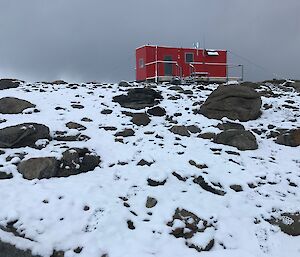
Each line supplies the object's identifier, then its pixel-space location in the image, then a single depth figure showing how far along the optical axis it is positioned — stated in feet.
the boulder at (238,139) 27.73
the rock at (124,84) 50.17
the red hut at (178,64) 59.18
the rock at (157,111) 34.63
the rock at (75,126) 29.63
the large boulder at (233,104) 33.93
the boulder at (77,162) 22.67
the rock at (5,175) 21.49
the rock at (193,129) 30.64
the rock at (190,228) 17.42
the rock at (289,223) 19.19
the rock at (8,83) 44.80
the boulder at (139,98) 37.20
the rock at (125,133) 29.06
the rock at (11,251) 15.73
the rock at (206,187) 21.66
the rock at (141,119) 31.91
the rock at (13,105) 32.75
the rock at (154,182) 21.71
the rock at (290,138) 28.97
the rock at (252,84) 49.37
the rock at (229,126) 31.02
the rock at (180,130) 29.85
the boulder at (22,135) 25.38
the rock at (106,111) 34.52
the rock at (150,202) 19.65
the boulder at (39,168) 21.73
